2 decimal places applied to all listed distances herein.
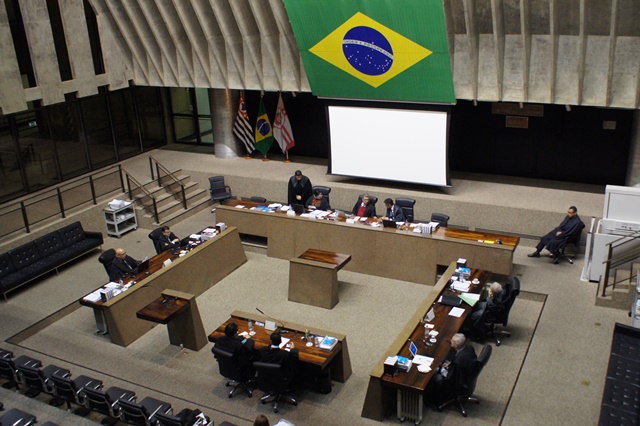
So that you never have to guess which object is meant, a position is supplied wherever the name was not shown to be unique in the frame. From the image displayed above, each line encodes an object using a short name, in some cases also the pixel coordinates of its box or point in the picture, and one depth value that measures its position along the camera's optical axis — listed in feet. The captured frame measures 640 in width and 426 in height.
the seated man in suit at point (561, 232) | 40.34
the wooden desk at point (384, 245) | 38.75
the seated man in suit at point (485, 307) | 32.35
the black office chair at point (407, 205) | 44.45
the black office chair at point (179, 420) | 24.53
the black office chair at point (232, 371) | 28.96
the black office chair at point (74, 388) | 27.50
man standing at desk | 47.03
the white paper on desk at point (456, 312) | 31.48
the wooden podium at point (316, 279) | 37.47
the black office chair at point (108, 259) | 38.17
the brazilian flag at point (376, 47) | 40.16
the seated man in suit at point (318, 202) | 45.91
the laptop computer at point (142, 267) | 37.17
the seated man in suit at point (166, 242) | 40.98
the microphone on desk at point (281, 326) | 30.96
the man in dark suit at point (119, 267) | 37.52
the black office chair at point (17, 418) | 24.97
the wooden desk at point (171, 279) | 34.55
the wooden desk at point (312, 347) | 28.78
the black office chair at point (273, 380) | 27.56
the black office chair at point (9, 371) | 29.36
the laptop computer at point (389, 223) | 41.19
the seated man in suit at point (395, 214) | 43.00
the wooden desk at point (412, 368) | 26.61
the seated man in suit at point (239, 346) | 28.89
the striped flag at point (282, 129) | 56.03
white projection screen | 47.52
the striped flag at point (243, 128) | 56.90
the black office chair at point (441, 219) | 42.67
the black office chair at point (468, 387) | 27.02
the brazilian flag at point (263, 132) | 57.06
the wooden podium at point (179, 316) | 32.89
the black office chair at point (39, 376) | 28.66
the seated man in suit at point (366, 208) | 43.59
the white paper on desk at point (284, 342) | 29.63
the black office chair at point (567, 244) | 40.57
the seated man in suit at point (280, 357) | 27.86
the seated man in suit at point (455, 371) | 26.84
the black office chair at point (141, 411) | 25.48
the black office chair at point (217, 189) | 52.41
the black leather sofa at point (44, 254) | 40.93
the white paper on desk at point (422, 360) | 27.60
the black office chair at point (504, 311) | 32.68
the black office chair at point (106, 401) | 26.58
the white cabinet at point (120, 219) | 48.75
